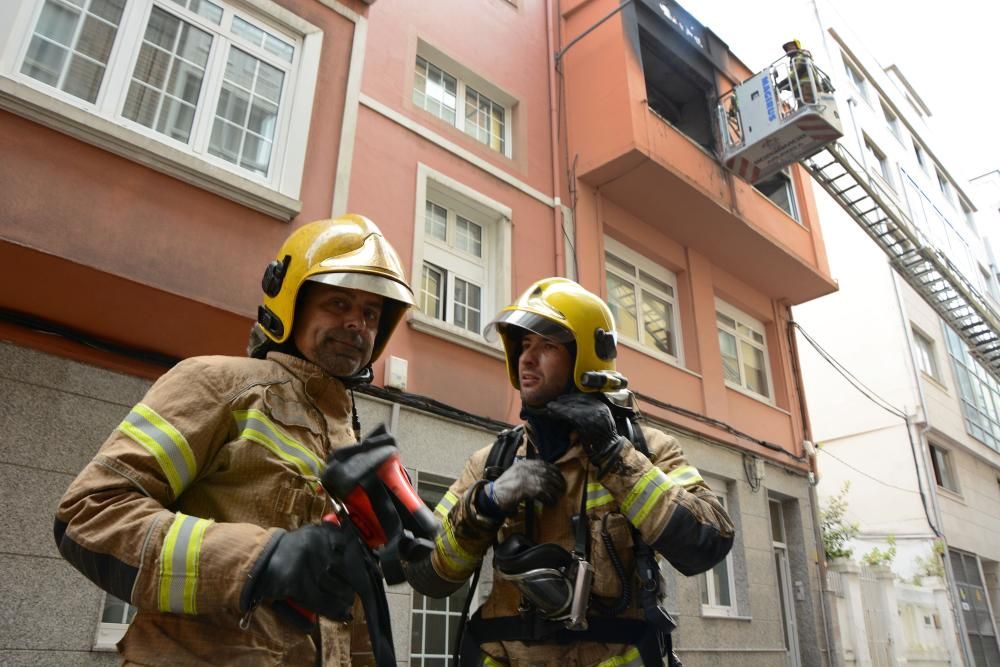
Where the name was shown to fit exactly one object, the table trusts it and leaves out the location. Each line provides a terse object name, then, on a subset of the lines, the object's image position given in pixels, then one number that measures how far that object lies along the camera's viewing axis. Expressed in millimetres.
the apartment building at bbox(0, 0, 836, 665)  4754
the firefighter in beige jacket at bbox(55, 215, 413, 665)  1580
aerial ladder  10406
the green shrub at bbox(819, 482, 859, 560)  13219
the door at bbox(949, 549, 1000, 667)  15516
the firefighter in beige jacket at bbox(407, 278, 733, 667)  2574
